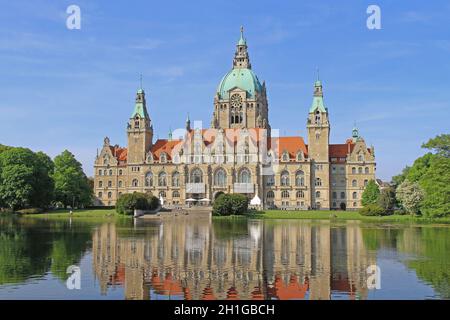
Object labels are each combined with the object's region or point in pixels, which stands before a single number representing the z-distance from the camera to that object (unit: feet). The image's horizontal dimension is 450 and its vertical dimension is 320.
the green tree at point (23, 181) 291.38
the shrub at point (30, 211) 292.81
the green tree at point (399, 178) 354.02
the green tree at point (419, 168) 271.90
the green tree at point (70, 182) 327.88
